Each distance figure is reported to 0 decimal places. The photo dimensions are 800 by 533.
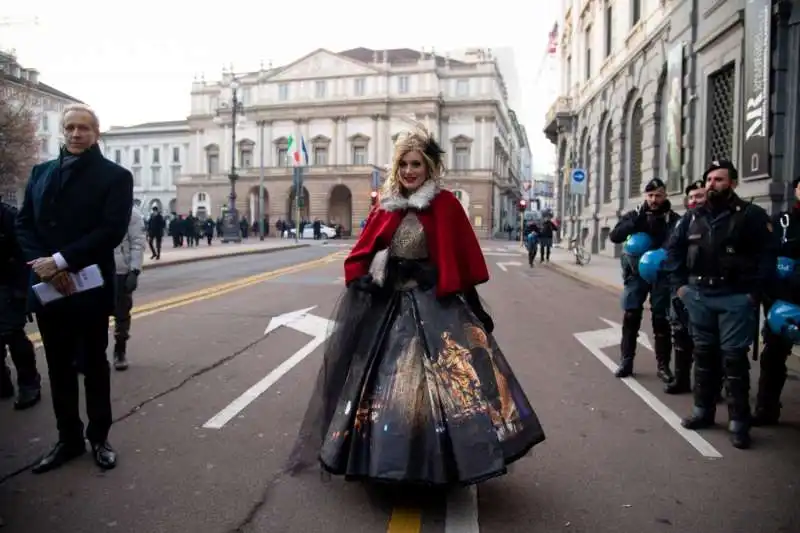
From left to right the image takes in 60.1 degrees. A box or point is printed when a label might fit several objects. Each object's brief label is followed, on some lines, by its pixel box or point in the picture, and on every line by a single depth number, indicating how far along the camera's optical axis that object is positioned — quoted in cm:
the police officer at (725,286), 489
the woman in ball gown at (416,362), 333
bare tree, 3023
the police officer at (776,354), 511
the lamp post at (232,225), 4419
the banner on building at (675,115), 1941
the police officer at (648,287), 662
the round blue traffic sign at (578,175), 2647
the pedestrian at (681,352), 621
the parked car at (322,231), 6284
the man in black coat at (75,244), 400
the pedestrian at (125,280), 693
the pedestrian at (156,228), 2466
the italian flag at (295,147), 8038
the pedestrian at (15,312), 524
